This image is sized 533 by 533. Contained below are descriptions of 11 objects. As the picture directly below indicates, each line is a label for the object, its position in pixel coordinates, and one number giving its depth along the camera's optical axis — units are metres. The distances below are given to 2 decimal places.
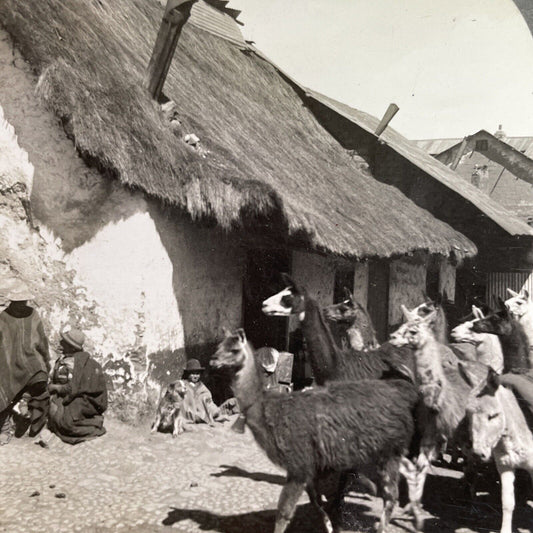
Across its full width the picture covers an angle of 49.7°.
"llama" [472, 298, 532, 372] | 4.98
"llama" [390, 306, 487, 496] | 4.29
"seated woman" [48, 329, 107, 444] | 5.77
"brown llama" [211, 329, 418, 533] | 3.83
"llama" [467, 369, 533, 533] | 3.86
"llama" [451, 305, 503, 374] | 5.41
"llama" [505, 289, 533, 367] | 5.20
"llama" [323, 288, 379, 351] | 6.26
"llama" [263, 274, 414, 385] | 5.12
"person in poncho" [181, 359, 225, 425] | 6.61
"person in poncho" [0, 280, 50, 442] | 5.74
